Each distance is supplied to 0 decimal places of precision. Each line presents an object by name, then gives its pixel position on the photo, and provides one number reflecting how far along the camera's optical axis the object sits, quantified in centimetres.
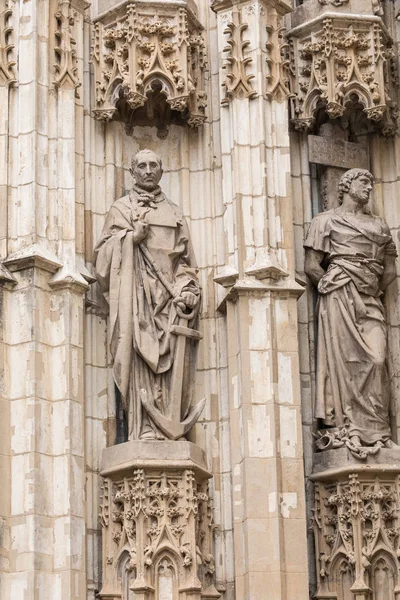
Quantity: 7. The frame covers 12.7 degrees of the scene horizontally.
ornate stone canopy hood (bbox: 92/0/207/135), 1630
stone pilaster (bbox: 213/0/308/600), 1498
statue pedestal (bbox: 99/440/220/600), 1484
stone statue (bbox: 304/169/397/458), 1568
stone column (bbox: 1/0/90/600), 1476
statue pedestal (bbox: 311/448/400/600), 1518
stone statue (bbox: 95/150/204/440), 1538
